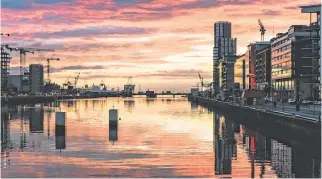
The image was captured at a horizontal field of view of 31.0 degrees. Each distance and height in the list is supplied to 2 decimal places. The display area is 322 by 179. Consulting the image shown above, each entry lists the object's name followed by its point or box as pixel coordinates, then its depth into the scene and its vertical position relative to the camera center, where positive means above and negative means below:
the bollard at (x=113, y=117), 71.00 -3.14
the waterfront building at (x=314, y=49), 153.59 +11.83
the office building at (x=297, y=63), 169.62 +8.70
